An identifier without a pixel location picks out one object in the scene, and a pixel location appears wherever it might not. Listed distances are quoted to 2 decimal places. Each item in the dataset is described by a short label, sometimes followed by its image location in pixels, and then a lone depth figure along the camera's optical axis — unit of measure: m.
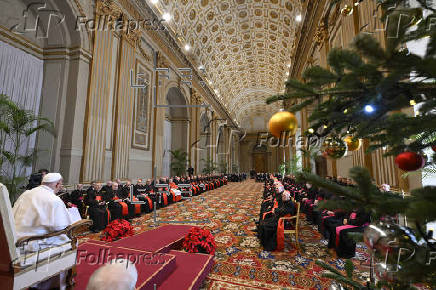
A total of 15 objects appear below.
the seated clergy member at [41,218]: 2.04
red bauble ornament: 0.84
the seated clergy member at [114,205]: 5.13
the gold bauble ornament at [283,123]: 0.97
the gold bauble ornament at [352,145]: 1.74
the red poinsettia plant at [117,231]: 3.67
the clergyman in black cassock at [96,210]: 4.58
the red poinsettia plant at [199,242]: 3.01
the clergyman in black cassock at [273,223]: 3.56
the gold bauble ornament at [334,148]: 1.41
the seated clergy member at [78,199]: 4.87
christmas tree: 0.64
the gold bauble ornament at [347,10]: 2.81
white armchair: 1.62
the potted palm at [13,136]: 4.37
